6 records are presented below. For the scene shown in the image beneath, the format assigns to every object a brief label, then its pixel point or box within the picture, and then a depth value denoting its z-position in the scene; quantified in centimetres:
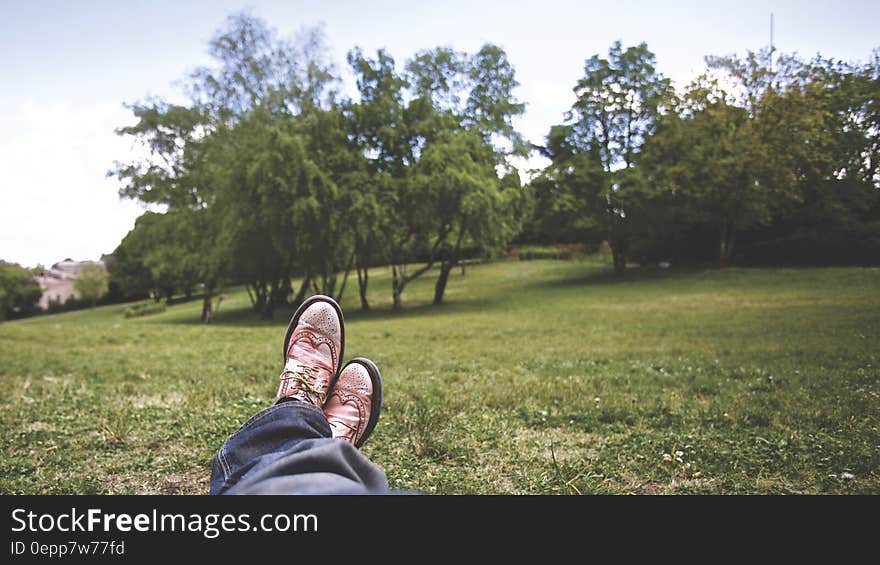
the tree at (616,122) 2031
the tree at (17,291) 1864
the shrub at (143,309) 2956
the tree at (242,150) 1438
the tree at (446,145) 1559
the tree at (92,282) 3469
